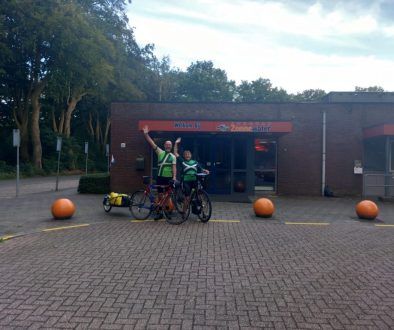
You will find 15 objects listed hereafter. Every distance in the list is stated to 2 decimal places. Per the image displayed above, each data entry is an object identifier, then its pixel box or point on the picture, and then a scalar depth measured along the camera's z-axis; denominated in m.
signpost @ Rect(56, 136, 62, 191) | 17.71
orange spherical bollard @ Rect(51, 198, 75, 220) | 9.69
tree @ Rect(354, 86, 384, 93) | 47.85
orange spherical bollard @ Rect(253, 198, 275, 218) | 10.20
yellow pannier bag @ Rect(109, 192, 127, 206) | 10.15
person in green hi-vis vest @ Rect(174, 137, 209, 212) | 9.27
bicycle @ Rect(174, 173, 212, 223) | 8.99
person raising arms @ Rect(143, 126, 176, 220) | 9.23
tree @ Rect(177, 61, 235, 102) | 55.91
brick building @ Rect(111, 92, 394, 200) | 15.67
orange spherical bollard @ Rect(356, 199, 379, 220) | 10.33
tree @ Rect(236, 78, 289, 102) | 54.91
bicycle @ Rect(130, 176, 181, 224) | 9.12
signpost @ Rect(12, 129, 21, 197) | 14.98
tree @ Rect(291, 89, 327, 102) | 53.91
